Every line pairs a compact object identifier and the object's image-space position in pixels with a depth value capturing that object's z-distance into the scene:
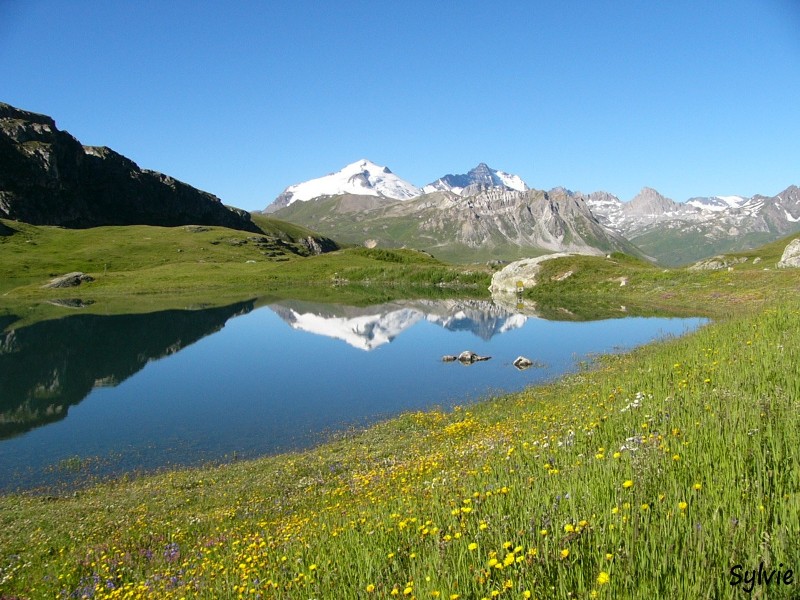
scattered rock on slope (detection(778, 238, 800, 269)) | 82.25
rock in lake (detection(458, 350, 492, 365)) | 46.13
